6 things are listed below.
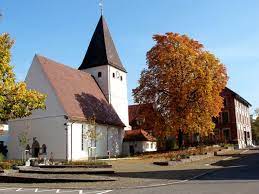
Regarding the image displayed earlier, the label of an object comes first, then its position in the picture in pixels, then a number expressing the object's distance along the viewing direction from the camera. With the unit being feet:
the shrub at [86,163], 63.64
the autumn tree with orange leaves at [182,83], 96.04
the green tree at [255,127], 221.55
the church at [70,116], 93.36
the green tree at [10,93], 56.24
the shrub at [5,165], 56.71
